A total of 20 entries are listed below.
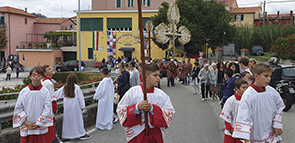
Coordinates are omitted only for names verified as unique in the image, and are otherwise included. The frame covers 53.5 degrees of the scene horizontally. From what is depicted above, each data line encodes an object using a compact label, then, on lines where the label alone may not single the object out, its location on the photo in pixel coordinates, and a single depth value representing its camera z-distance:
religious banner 20.72
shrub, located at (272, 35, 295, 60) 31.61
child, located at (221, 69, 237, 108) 7.10
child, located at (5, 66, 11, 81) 28.95
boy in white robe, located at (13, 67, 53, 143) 5.03
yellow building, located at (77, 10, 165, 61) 40.75
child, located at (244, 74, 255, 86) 5.44
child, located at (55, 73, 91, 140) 6.95
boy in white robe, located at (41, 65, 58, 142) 5.48
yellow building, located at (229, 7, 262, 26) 64.50
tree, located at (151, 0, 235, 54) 36.16
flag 28.99
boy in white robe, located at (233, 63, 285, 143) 3.83
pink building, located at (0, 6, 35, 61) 51.34
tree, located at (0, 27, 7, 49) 49.19
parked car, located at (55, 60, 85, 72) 37.16
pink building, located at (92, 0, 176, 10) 44.84
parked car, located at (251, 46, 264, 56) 43.99
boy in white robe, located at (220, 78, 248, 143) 4.81
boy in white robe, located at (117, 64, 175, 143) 3.80
